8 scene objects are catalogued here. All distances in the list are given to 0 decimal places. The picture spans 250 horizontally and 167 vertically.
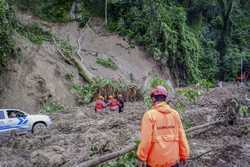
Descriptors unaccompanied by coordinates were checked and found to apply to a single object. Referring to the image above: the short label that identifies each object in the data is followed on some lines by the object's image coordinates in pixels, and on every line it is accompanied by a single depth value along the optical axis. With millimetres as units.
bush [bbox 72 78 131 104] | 14459
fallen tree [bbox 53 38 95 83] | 15378
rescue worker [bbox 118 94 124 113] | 11833
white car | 9359
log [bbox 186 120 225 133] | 6768
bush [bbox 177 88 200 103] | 13874
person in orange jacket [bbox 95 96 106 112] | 11632
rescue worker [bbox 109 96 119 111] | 11991
